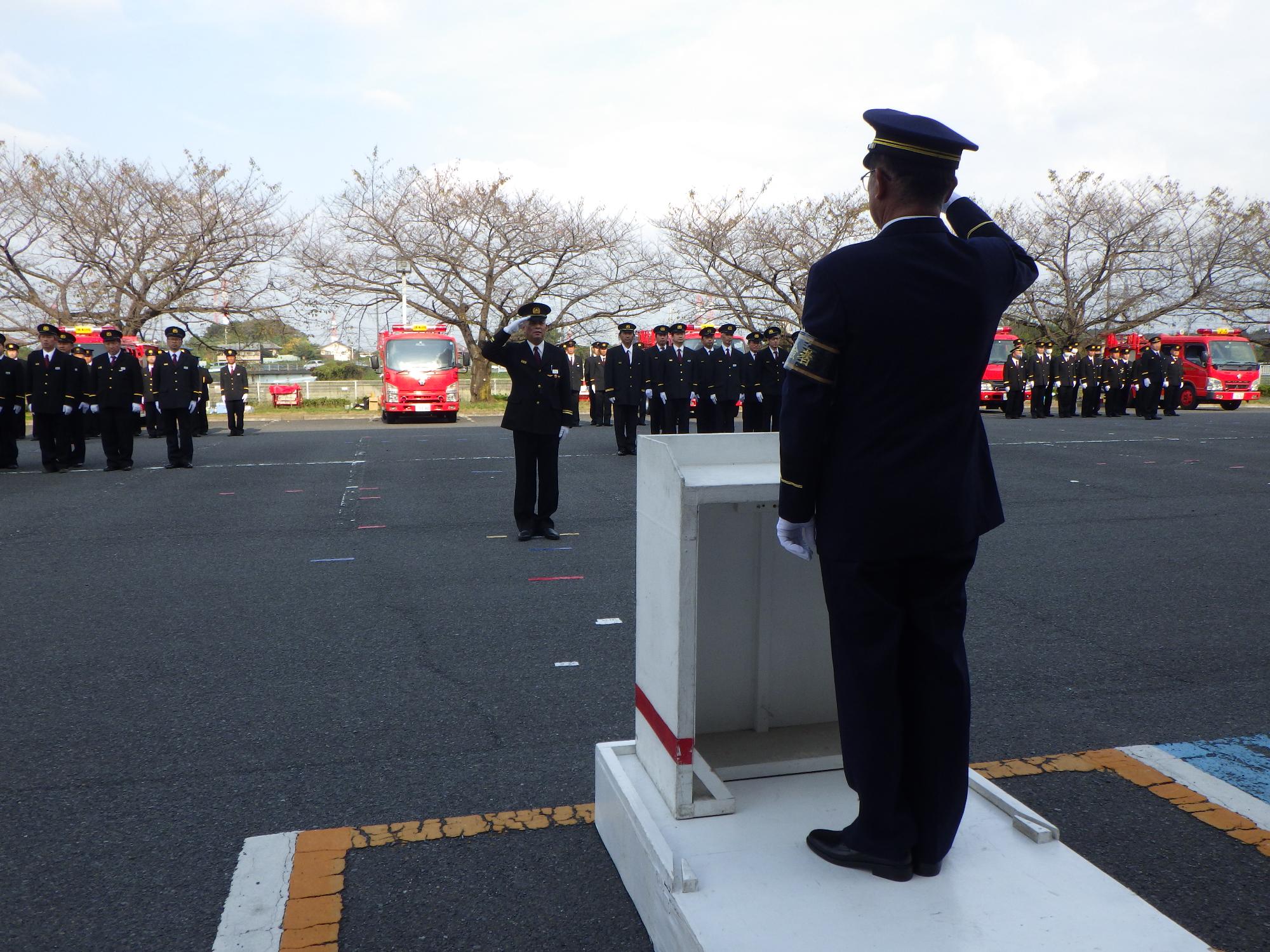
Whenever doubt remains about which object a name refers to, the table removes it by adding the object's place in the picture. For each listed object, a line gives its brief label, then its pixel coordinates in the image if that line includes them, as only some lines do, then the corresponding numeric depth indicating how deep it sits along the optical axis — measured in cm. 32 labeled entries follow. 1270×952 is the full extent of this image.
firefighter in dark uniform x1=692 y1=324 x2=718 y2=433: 1678
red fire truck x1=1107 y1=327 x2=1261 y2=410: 3016
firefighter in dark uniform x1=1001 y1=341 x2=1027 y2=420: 2681
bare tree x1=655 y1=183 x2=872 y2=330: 3872
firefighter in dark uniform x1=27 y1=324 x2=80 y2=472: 1393
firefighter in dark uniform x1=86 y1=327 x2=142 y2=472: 1412
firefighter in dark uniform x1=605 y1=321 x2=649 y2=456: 1592
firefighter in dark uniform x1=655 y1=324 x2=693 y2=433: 1644
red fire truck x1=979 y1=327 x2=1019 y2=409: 2919
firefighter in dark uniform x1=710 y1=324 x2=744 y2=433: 1683
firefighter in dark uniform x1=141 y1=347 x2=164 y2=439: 2169
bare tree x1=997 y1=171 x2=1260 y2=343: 4159
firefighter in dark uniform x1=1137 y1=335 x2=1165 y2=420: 2575
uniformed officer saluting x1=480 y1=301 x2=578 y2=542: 799
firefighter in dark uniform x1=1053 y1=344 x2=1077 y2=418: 2758
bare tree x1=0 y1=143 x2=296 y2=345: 3145
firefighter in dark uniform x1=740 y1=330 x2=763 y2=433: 1728
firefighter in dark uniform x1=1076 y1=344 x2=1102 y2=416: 2714
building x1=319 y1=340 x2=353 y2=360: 8306
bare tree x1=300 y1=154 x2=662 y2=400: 3519
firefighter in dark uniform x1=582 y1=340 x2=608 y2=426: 2492
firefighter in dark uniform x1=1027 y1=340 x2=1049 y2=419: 2717
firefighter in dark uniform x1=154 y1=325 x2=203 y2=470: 1412
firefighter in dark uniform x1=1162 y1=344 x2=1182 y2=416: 2716
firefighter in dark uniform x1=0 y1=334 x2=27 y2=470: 1408
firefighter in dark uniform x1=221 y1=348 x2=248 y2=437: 2173
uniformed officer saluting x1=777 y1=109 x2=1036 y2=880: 232
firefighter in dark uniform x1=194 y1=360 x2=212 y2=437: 2006
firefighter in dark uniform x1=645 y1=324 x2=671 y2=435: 1656
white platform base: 222
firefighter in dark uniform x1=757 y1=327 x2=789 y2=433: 1761
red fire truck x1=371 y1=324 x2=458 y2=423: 2620
